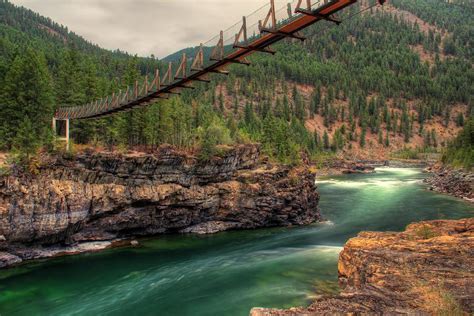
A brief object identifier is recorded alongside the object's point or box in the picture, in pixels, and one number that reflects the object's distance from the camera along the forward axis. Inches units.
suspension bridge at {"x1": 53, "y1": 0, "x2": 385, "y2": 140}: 570.4
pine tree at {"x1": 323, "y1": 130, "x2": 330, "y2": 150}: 6195.9
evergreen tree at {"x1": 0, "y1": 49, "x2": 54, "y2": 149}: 1713.8
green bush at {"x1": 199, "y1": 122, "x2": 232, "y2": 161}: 1881.9
